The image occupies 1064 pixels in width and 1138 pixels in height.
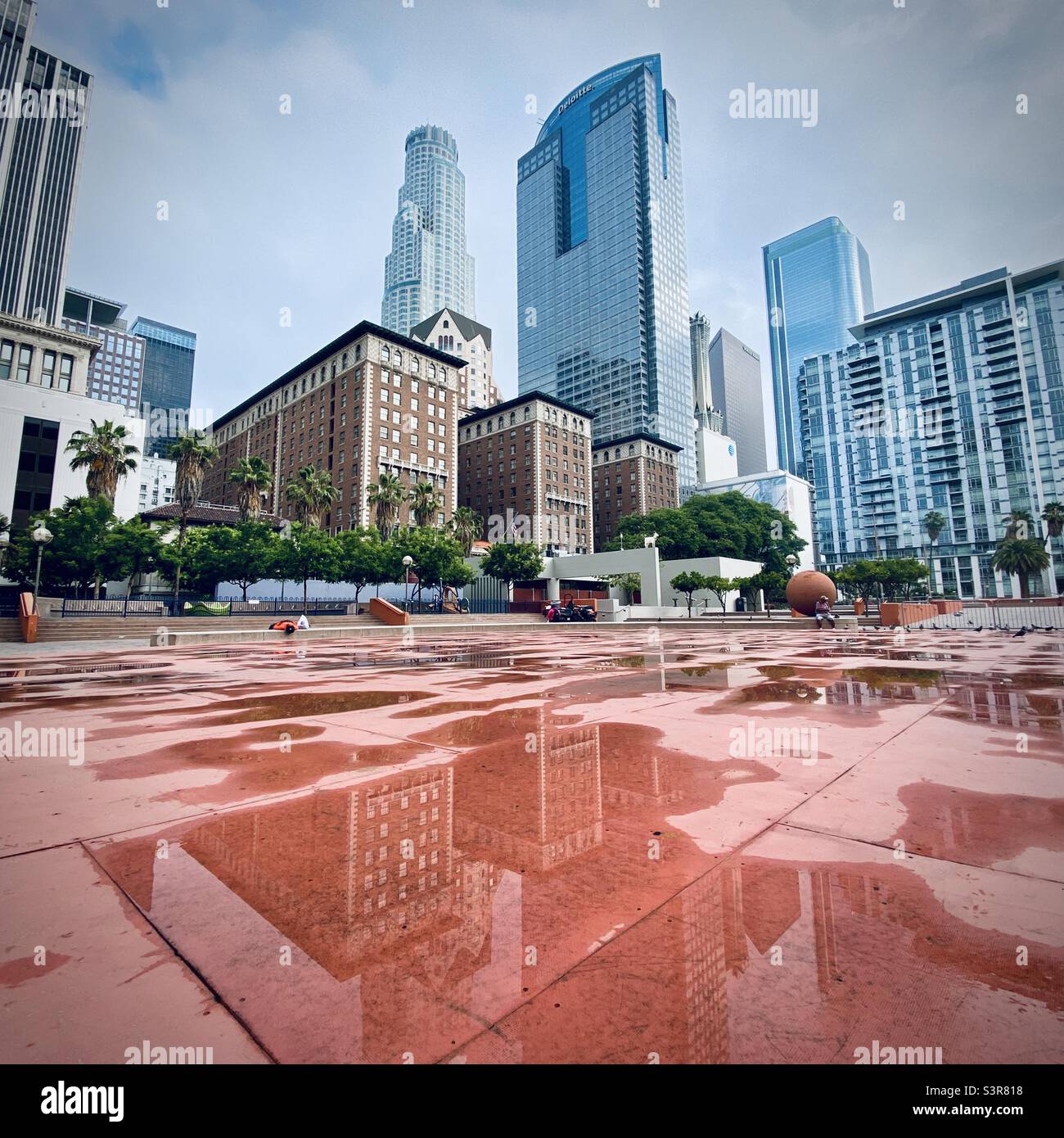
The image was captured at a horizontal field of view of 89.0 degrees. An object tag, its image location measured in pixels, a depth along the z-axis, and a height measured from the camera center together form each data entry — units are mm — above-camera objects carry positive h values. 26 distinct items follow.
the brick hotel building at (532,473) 85250 +24975
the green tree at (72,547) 35312 +5345
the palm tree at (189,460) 42031 +13075
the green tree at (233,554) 39781 +5322
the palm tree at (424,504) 61125 +13748
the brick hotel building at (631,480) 103375 +28104
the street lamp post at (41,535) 21031 +3647
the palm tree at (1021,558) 74000 +8643
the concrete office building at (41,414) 50688 +20821
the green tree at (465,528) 65562 +11678
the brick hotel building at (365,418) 65438 +27170
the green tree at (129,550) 36281 +5182
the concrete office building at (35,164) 87750 +80912
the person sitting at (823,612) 29764 +504
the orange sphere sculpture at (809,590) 35844 +2069
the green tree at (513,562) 53000 +6148
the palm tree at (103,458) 41062 +12917
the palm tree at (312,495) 52750 +12794
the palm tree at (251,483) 47156 +12643
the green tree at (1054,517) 75688 +14245
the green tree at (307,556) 42188 +5437
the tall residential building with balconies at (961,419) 101812 +41078
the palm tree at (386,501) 58156 +13386
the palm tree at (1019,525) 93875 +16781
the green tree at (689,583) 50344 +3745
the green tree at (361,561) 43875 +5285
